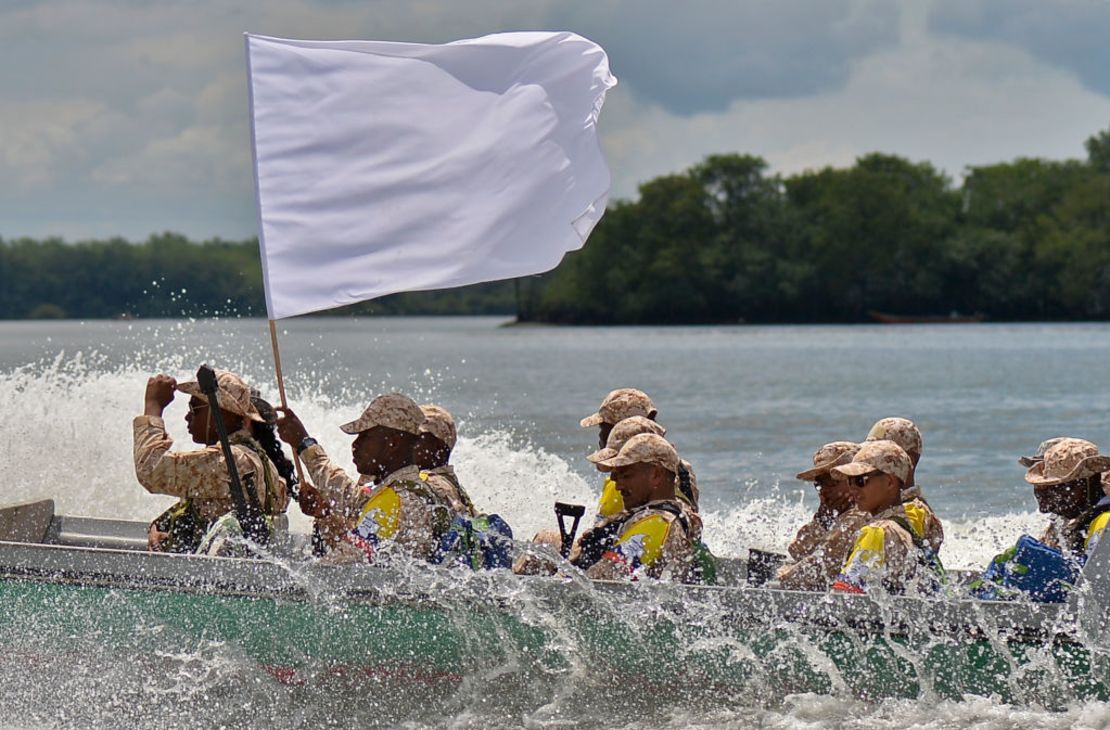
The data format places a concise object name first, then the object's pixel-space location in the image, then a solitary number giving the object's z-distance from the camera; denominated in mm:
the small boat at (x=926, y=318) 195500
